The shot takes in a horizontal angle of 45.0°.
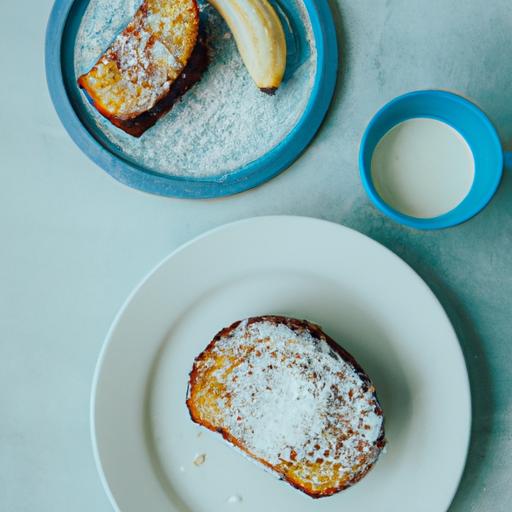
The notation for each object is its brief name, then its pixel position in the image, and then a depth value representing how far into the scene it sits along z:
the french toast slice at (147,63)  1.01
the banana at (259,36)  1.03
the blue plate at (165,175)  1.08
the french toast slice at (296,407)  0.96
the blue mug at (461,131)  1.00
